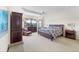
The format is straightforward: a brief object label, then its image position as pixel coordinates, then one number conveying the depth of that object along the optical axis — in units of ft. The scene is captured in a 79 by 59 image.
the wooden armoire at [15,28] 4.21
